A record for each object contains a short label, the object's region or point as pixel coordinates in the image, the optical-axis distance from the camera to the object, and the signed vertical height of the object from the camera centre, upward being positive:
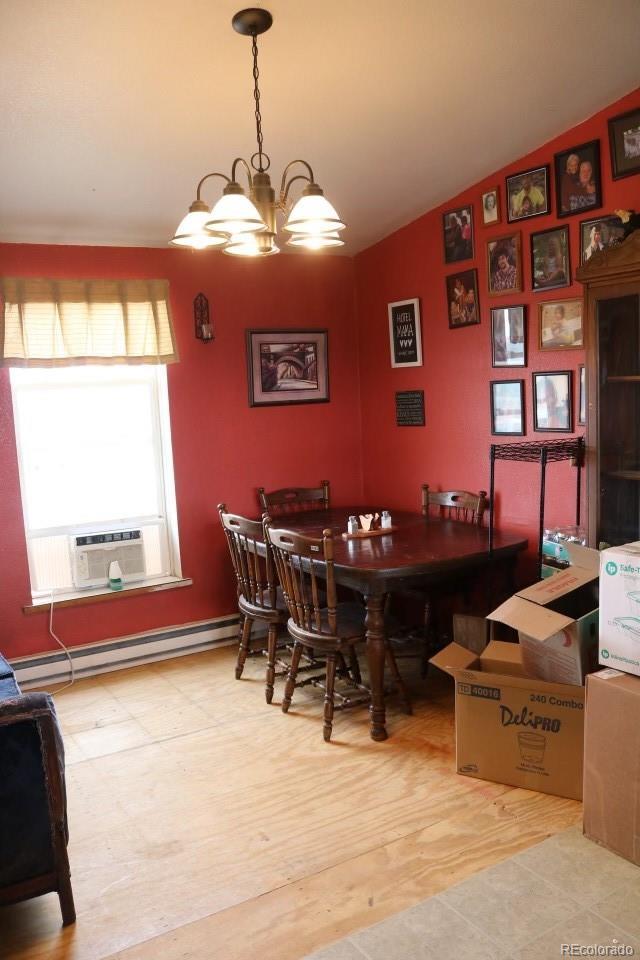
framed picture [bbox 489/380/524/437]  3.68 -0.07
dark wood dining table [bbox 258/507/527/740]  3.08 -0.67
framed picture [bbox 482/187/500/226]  3.67 +0.90
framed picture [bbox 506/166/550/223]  3.43 +0.90
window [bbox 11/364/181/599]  3.98 -0.29
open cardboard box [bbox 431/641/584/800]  2.63 -1.17
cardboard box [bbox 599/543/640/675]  2.31 -0.67
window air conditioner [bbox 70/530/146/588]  4.05 -0.77
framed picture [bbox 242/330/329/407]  4.44 +0.22
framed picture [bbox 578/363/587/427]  3.33 -0.04
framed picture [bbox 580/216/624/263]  3.11 +0.64
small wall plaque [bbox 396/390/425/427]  4.31 -0.06
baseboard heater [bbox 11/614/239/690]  3.90 -1.29
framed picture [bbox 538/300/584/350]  3.35 +0.29
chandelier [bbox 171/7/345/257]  2.27 +0.57
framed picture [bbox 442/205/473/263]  3.85 +0.82
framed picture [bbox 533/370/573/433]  3.43 -0.05
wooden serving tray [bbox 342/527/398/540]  3.69 -0.65
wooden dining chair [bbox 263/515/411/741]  3.12 -0.91
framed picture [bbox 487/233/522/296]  3.59 +0.61
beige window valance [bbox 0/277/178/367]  3.73 +0.46
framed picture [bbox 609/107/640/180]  3.00 +0.96
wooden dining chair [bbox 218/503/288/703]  3.58 -0.89
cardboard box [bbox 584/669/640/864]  2.26 -1.13
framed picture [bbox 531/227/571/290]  3.37 +0.59
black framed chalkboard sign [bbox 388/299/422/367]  4.26 +0.36
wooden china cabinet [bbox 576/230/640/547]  2.81 -0.04
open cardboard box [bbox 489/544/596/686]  2.57 -0.79
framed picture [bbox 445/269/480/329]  3.85 +0.49
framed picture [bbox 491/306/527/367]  3.62 +0.27
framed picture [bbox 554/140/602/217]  3.18 +0.89
